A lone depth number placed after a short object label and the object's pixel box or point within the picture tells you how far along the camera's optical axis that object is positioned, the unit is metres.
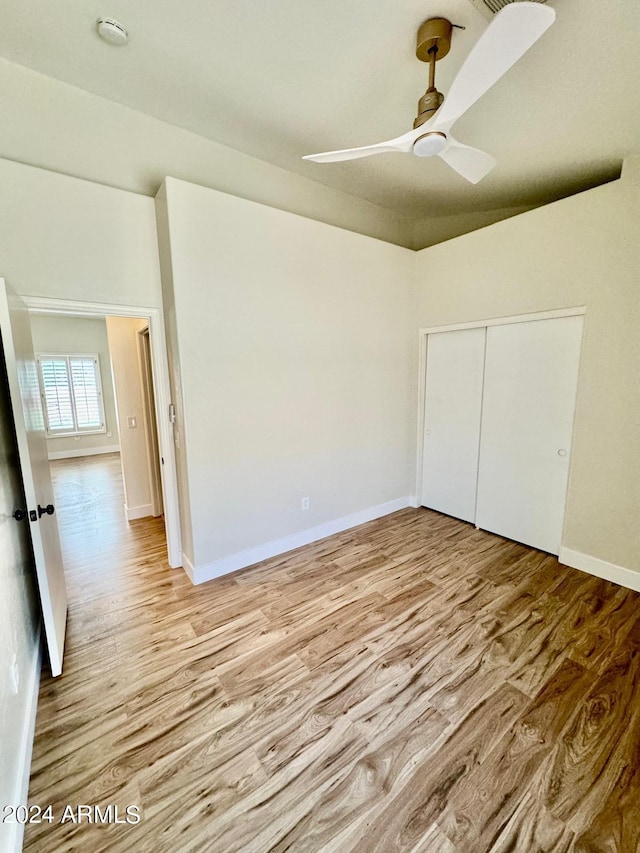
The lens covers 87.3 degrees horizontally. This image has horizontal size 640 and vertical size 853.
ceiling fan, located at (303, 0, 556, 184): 1.09
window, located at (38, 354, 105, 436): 6.85
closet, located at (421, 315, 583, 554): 2.82
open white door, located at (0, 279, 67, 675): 1.67
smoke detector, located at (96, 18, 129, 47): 1.70
